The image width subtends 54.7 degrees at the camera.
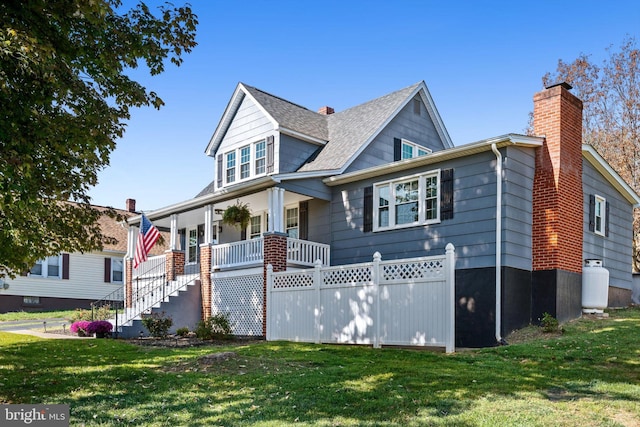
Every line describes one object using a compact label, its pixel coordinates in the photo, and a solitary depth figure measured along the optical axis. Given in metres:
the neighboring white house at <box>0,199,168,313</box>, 31.05
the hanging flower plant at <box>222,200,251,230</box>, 20.45
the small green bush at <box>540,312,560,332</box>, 13.62
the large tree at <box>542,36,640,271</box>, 29.67
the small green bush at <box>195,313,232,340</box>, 17.41
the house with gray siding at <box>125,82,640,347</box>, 14.53
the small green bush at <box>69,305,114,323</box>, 22.75
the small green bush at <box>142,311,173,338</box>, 17.42
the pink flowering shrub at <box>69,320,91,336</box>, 18.97
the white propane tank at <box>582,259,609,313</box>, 15.59
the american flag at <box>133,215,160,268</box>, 19.53
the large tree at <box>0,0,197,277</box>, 8.38
